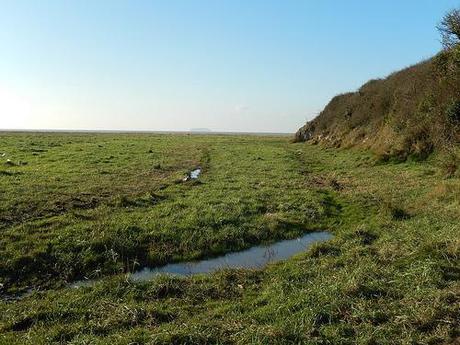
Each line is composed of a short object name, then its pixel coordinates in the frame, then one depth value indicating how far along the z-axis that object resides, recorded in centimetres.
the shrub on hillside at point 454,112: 2586
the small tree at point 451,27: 2430
